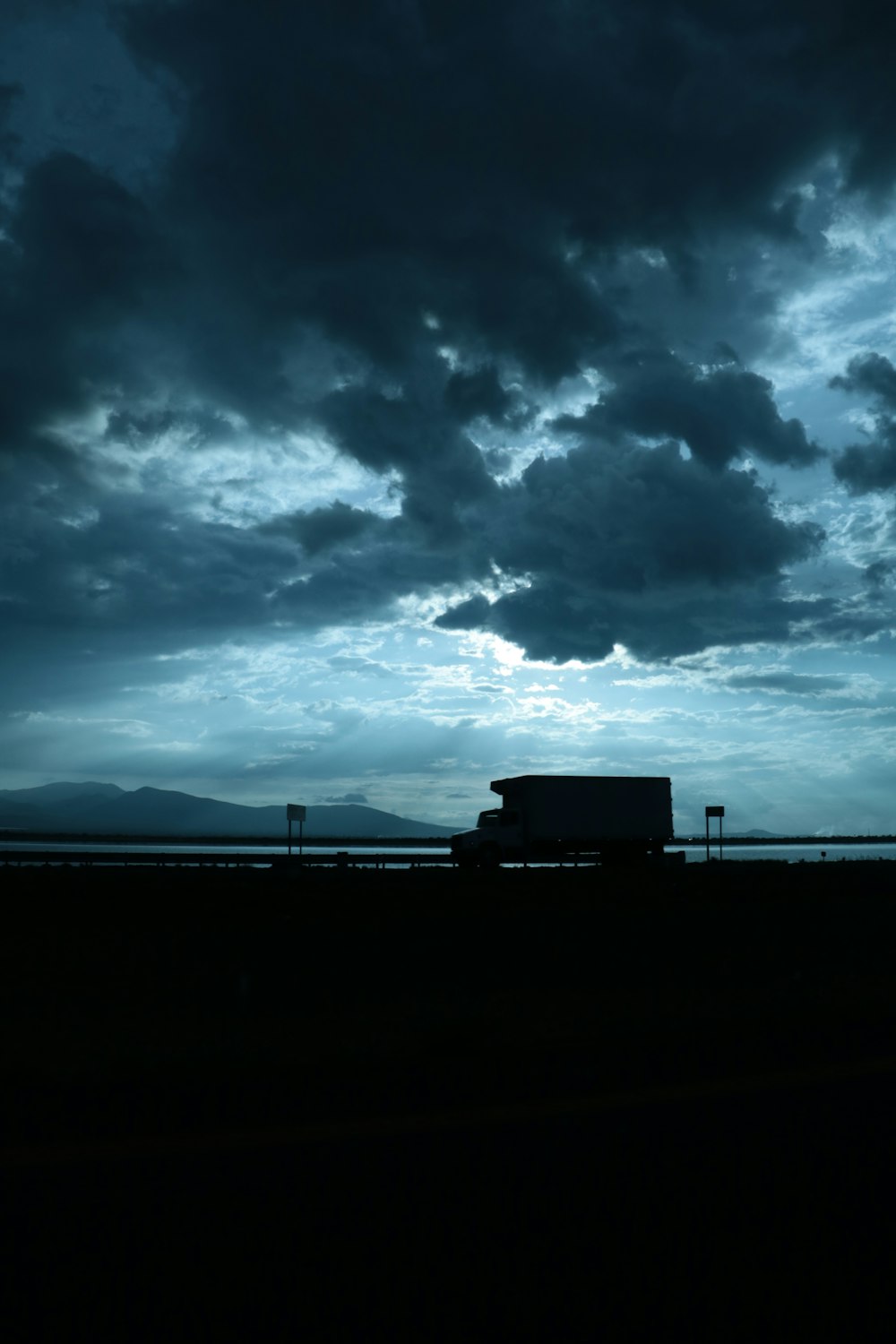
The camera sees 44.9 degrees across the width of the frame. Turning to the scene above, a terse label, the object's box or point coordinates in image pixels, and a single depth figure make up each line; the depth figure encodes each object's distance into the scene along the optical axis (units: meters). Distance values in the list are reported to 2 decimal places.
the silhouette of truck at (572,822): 48.62
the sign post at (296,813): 45.09
